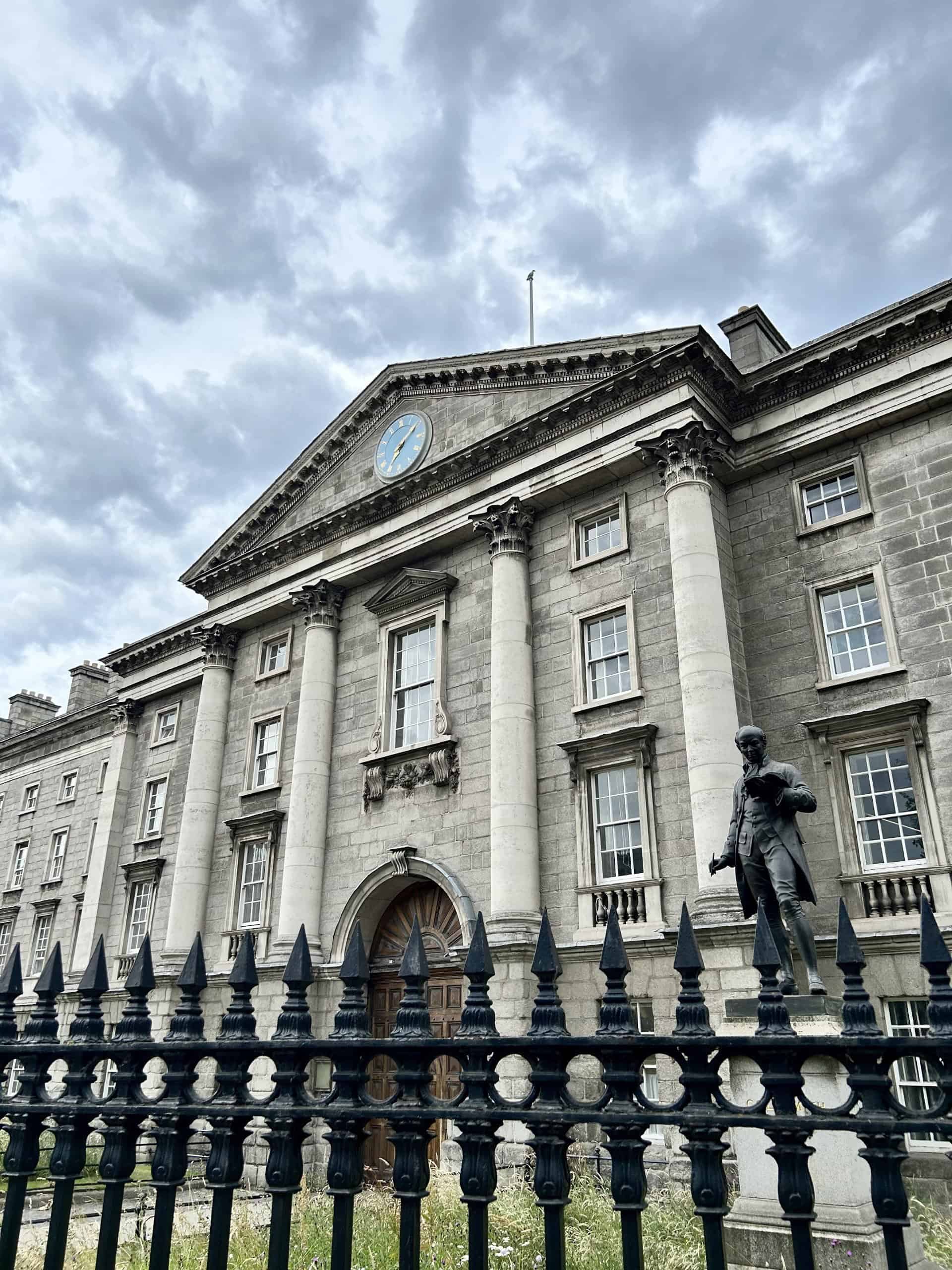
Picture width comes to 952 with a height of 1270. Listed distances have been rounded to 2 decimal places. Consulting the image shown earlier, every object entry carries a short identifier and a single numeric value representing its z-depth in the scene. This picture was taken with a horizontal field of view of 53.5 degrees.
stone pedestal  8.02
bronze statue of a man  9.48
